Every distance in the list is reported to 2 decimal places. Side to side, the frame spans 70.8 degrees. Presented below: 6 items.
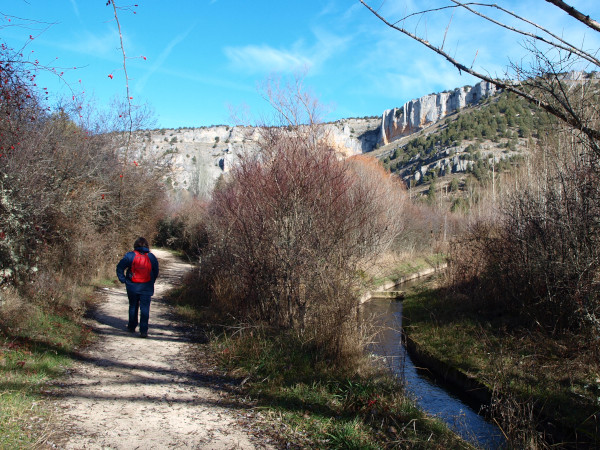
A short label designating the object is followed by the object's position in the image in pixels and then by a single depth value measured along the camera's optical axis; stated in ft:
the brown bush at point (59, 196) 26.17
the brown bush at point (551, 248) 27.86
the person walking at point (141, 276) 26.91
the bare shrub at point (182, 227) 93.02
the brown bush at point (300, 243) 24.68
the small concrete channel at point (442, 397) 22.16
